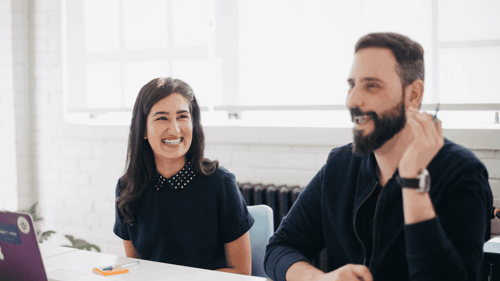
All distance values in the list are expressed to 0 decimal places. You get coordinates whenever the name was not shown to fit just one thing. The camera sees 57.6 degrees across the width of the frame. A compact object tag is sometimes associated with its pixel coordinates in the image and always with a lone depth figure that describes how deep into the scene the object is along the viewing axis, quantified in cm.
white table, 124
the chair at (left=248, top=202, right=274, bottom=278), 171
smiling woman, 165
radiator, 238
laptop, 107
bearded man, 96
